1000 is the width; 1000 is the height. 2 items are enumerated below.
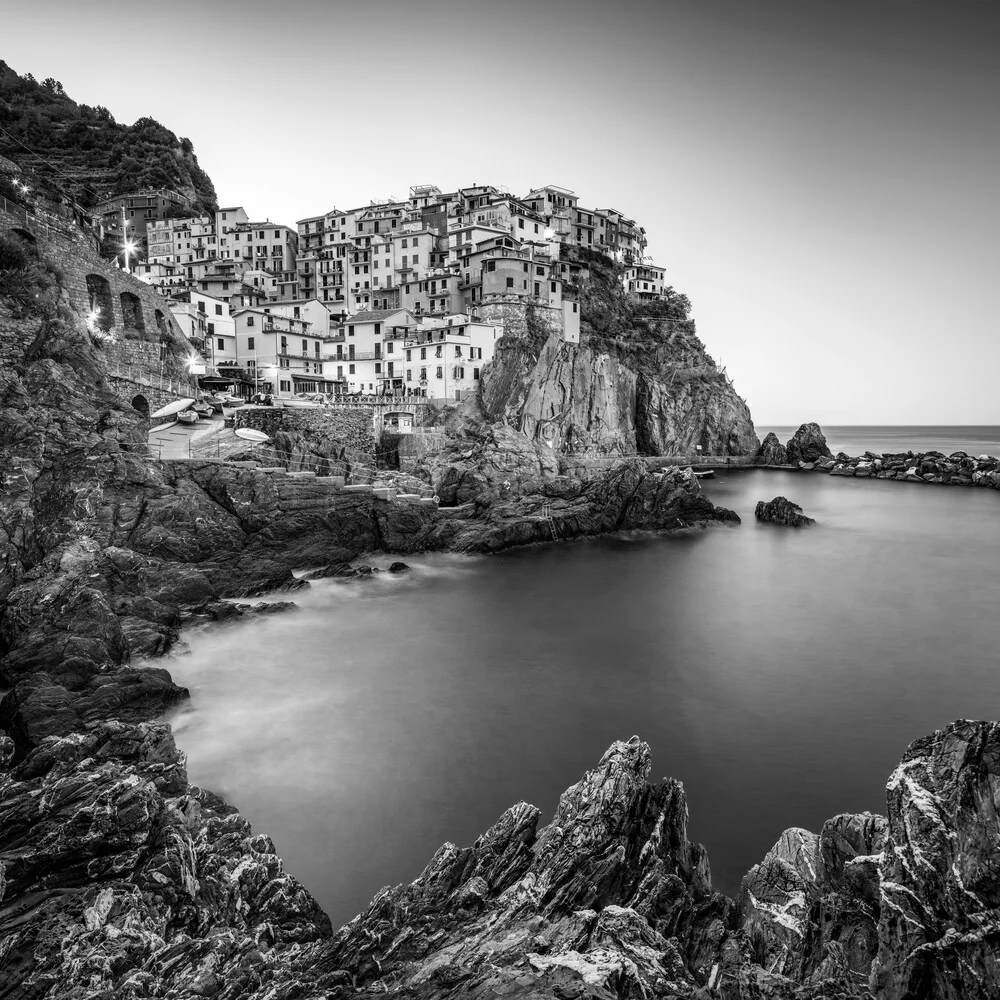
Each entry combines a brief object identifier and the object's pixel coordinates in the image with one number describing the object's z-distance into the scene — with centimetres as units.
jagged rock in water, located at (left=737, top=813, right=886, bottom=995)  607
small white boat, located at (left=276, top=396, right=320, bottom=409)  4172
